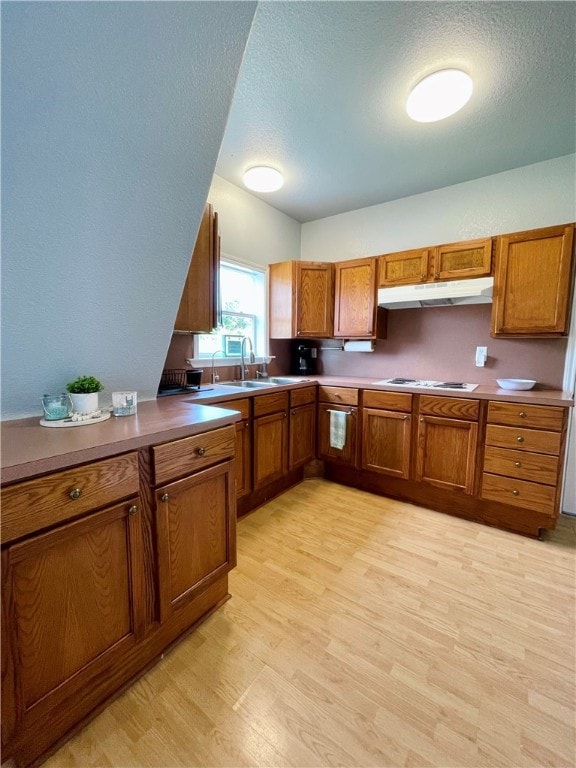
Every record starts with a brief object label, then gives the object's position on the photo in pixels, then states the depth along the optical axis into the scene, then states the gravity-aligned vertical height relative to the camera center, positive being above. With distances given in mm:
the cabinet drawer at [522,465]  1979 -762
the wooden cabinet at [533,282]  2119 +490
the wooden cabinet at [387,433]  2490 -690
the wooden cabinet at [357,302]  2895 +469
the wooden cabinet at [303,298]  3053 +521
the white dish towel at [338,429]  2721 -704
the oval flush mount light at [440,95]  1556 +1344
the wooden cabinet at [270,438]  2277 -689
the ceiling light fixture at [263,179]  2420 +1383
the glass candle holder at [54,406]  1244 -236
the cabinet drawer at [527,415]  1948 -425
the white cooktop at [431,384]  2422 -288
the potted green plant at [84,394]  1310 -194
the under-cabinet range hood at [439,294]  2342 +457
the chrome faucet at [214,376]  2647 -232
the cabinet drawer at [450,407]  2213 -420
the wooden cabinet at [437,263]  2387 +723
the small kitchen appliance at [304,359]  3457 -103
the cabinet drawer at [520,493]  1990 -958
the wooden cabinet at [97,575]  843 -759
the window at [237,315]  2736 +337
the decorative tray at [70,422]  1215 -296
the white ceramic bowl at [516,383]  2297 -247
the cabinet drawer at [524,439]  1963 -585
